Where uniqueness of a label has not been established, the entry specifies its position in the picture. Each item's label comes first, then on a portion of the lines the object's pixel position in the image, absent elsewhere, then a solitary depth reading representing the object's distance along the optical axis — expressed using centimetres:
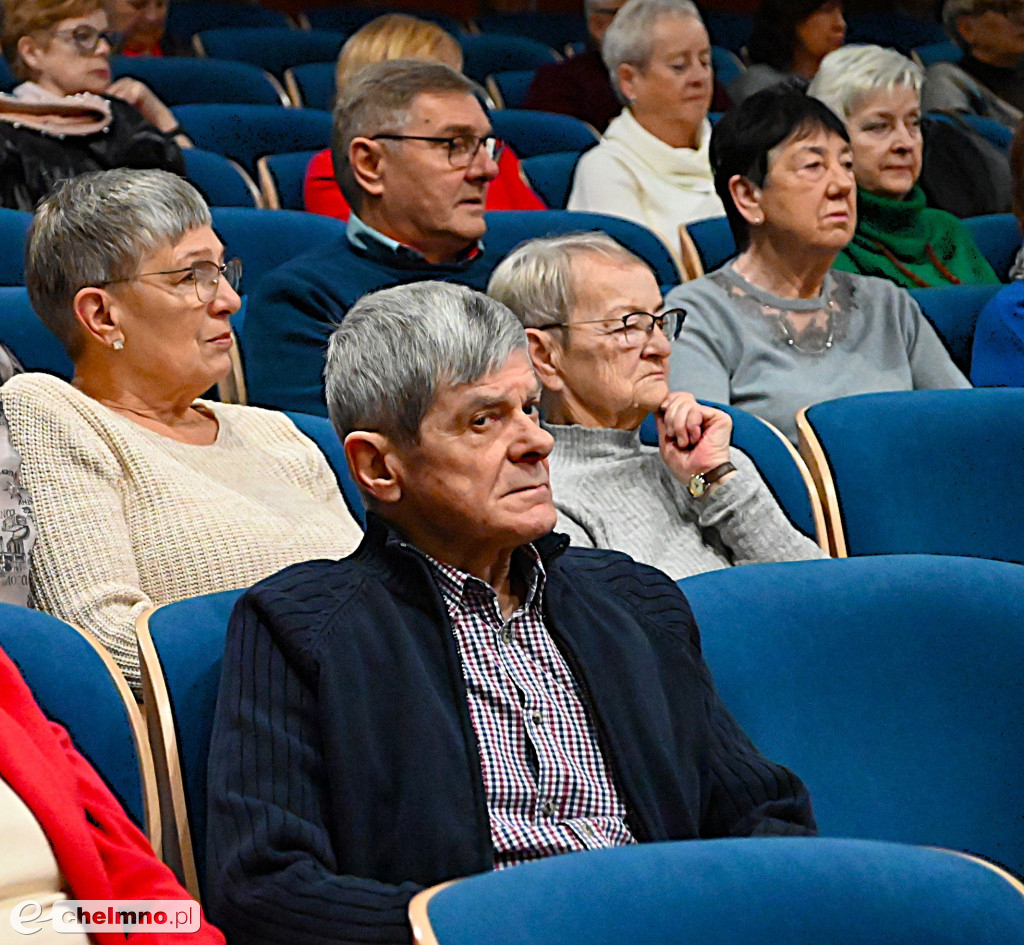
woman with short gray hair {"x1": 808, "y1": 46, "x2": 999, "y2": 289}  688
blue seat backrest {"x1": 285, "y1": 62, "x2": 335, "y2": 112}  1027
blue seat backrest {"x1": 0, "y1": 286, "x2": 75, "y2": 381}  491
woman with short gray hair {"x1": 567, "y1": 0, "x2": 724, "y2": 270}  783
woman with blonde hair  765
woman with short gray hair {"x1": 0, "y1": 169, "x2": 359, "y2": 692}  382
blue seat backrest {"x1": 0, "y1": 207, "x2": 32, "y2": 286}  568
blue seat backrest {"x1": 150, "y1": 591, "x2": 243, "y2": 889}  294
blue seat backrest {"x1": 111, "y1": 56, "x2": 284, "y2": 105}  940
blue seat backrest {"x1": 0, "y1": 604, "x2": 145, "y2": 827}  293
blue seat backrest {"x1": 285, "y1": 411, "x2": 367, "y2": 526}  435
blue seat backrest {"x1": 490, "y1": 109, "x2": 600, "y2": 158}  889
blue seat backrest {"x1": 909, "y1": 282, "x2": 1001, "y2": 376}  615
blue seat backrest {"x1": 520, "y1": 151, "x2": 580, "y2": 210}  830
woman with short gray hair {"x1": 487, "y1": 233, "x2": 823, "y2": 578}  426
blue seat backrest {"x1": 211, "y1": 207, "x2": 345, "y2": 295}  627
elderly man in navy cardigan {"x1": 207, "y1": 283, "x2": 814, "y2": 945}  274
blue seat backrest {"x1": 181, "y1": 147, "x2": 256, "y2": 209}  750
